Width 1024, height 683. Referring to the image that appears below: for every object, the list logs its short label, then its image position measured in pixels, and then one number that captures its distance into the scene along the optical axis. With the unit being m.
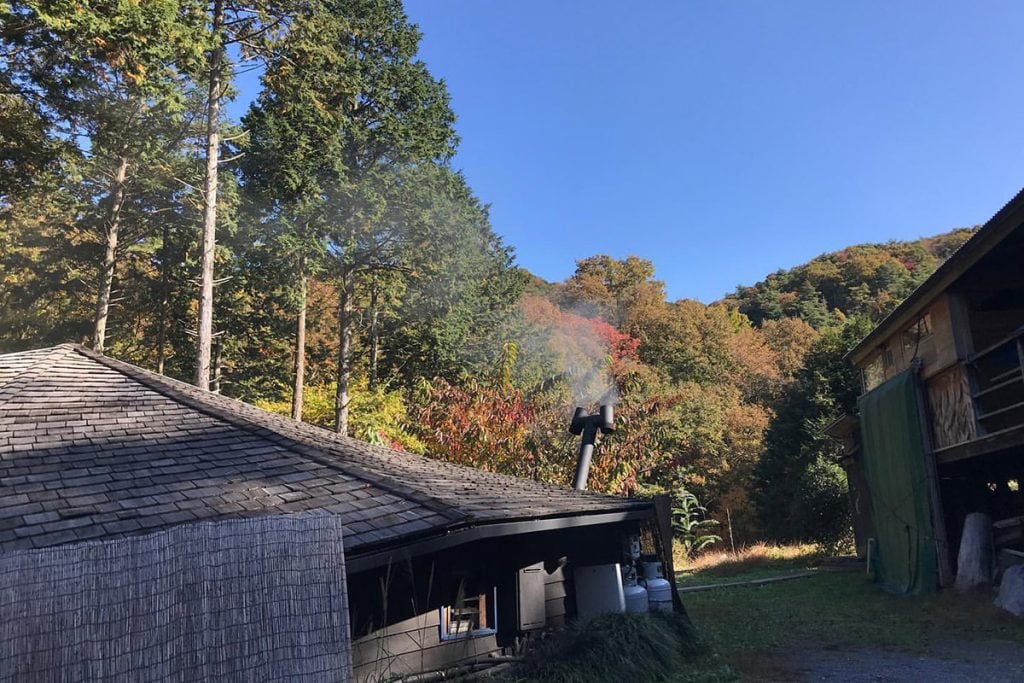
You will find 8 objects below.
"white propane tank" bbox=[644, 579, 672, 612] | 8.55
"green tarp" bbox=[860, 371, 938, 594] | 11.12
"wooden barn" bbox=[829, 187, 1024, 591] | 9.59
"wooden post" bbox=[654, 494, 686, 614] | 8.38
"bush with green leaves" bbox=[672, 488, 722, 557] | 24.39
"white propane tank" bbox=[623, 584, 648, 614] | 8.16
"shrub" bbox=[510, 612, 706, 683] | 6.07
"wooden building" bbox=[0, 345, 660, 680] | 4.91
